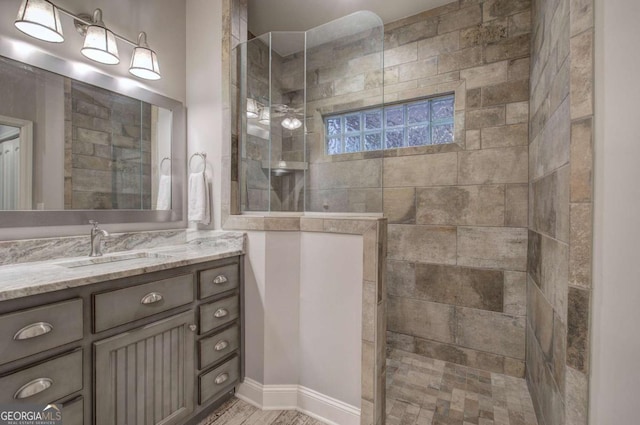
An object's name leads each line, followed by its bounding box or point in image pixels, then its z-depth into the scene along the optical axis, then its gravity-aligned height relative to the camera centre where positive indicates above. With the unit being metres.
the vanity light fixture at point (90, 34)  1.46 +1.00
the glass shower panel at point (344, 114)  2.25 +0.87
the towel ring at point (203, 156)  2.19 +0.40
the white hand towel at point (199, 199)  2.09 +0.07
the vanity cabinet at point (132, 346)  1.02 -0.62
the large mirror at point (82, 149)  1.47 +0.36
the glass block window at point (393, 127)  2.47 +0.74
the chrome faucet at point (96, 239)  1.69 -0.19
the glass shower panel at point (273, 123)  2.23 +0.74
